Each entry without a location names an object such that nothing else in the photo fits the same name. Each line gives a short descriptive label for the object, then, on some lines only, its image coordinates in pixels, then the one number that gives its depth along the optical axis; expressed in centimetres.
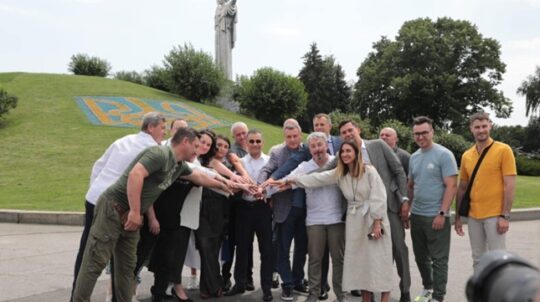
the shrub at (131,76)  5048
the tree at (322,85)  5628
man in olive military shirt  417
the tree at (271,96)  3531
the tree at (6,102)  2436
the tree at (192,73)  3534
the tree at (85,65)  4269
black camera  97
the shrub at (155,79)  4128
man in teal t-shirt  517
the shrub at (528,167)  2577
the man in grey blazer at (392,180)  538
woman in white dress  490
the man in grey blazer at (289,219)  553
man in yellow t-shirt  483
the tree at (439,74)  4294
